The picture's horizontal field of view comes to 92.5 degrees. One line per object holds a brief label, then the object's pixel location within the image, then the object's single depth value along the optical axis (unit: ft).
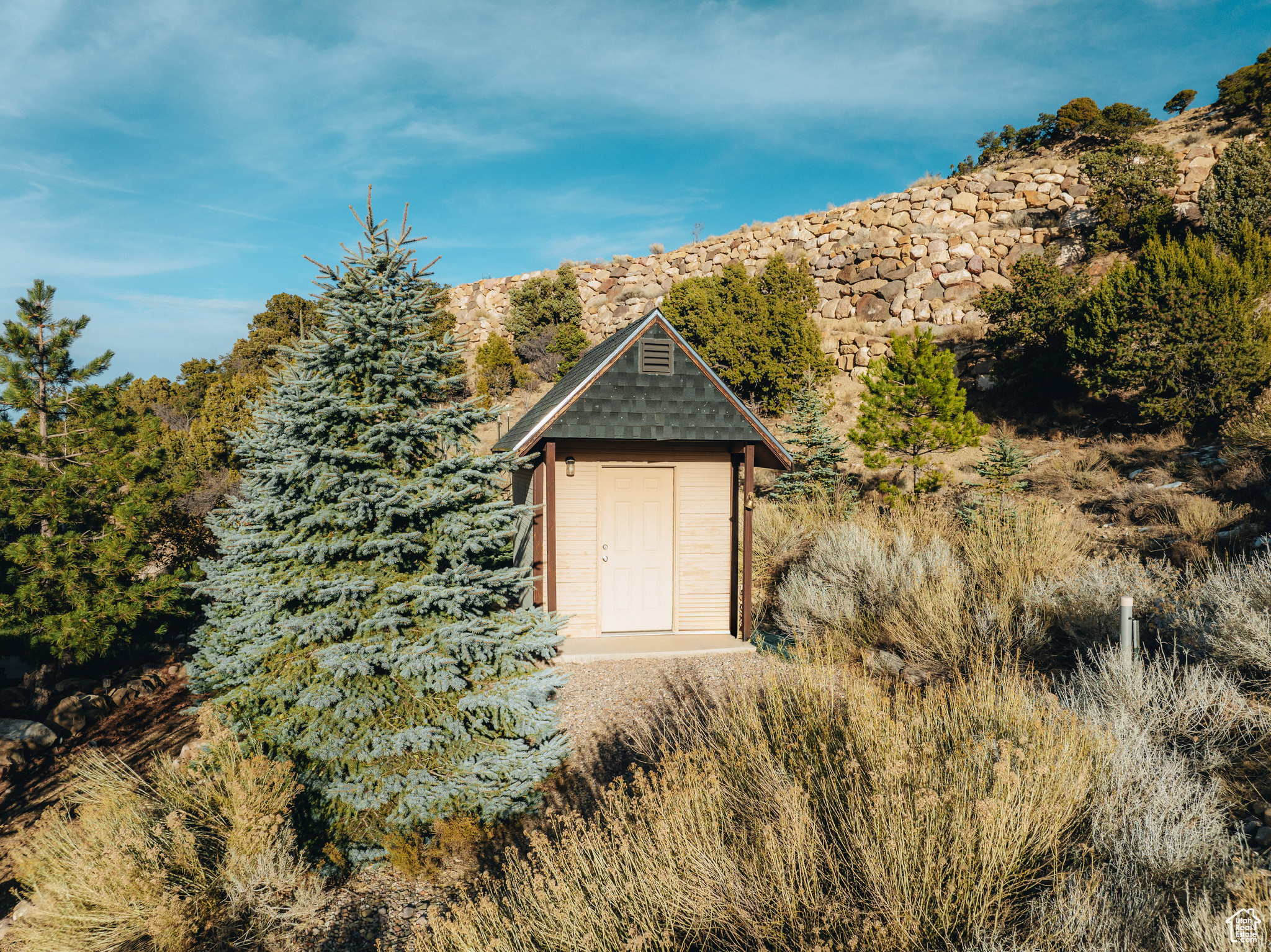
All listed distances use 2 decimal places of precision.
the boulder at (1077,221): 79.92
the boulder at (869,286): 93.15
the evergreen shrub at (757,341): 71.51
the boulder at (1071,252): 77.46
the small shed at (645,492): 28.76
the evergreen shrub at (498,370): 89.66
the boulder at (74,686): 31.96
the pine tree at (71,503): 28.91
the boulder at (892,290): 90.79
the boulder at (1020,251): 82.79
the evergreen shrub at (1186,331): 43.16
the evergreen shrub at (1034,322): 60.03
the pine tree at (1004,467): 41.65
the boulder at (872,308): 90.68
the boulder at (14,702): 29.86
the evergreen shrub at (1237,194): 58.29
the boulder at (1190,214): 64.64
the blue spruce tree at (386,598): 14.24
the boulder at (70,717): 29.48
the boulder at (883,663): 21.92
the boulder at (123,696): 31.96
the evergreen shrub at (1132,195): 69.77
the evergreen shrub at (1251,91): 75.72
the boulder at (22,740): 26.43
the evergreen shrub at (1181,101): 90.17
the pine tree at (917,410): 44.57
